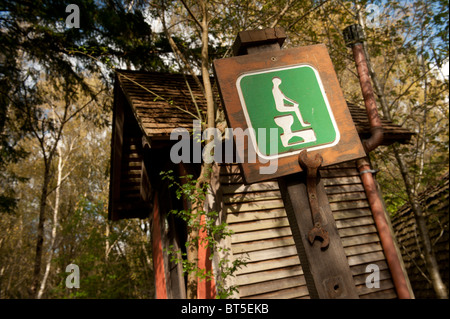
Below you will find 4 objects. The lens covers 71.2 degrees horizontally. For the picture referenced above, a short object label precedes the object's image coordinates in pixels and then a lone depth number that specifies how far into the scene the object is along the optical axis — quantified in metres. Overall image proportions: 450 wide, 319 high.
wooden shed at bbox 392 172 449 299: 7.46
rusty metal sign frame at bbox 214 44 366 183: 1.45
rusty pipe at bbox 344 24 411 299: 5.26
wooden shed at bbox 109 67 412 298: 4.57
